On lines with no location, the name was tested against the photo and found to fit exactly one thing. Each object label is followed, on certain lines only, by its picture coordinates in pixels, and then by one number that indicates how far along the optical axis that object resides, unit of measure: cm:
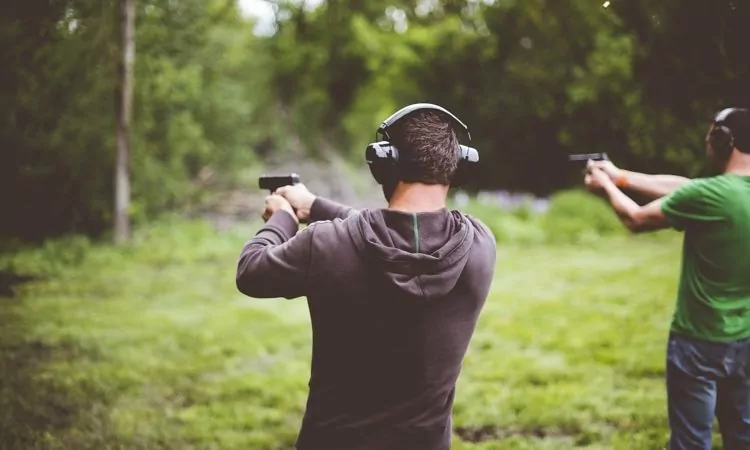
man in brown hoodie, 206
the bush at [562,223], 1605
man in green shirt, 304
